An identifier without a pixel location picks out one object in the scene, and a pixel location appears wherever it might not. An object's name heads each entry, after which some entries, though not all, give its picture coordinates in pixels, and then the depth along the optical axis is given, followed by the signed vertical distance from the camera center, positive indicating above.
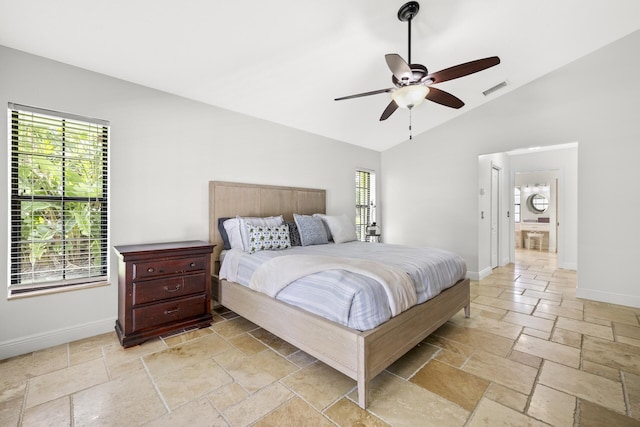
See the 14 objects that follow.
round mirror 8.16 +0.27
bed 1.77 -0.87
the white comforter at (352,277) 1.85 -0.54
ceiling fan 2.15 +1.13
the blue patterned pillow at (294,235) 3.65 -0.31
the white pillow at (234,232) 3.22 -0.24
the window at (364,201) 5.75 +0.23
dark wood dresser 2.48 -0.74
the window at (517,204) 8.45 +0.24
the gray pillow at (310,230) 3.68 -0.25
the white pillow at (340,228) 4.01 -0.24
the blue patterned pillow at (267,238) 3.10 -0.30
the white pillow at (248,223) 3.12 -0.14
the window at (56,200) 2.38 +0.11
